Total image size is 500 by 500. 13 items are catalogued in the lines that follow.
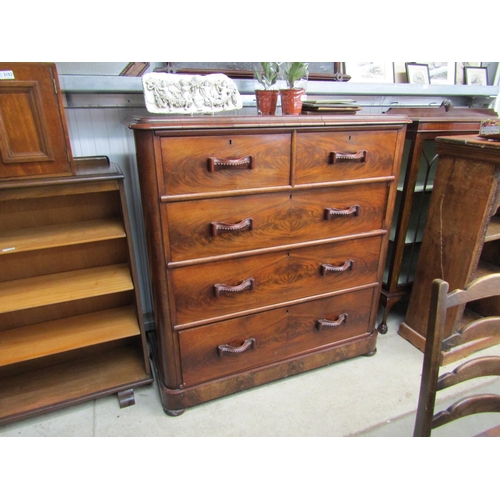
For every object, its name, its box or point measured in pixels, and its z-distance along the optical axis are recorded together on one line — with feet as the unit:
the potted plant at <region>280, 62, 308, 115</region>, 4.49
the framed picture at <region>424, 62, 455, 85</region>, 6.78
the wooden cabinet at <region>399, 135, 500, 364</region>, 4.98
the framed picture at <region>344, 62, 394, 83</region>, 6.06
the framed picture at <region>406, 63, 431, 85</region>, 6.51
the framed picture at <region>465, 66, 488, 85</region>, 7.14
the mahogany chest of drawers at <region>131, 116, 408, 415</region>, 3.92
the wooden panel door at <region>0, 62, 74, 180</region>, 3.59
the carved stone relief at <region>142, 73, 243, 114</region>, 3.90
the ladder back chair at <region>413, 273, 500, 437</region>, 2.44
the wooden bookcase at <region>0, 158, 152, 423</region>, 4.40
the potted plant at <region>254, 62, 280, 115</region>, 4.53
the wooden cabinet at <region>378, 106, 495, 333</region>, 5.63
